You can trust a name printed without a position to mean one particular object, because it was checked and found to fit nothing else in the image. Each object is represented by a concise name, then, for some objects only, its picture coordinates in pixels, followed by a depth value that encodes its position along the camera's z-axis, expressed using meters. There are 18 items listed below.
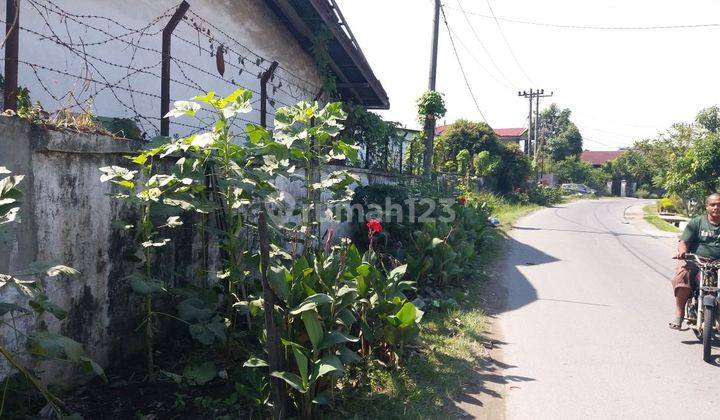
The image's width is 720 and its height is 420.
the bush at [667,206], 29.45
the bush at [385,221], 8.29
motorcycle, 5.12
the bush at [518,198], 31.78
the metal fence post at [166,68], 4.45
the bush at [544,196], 35.00
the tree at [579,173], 59.44
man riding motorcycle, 5.71
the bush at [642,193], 57.62
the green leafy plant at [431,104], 12.81
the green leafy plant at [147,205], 3.31
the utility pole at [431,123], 13.20
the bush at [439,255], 7.33
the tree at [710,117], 32.12
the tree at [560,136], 61.94
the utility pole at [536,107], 42.84
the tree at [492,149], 32.22
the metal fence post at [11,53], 3.19
